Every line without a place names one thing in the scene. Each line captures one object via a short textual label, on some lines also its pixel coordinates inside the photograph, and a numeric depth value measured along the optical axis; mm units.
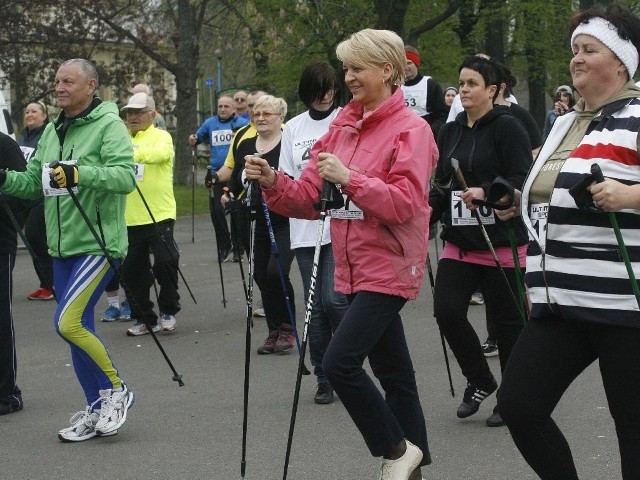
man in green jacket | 6492
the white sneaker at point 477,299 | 11320
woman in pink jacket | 5020
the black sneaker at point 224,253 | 15334
